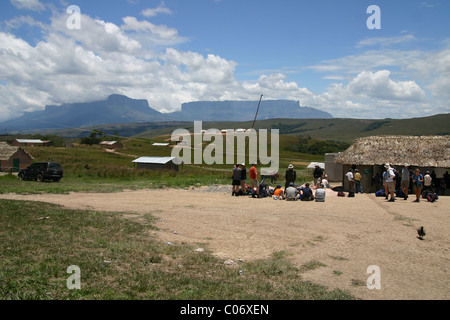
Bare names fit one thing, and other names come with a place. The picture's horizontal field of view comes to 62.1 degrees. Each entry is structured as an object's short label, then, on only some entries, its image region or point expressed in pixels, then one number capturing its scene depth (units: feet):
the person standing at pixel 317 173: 76.02
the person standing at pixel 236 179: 65.10
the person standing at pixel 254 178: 64.88
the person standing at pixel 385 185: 62.52
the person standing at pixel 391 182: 58.75
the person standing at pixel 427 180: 63.50
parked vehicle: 94.38
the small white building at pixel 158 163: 145.69
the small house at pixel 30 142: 364.48
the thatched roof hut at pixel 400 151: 76.79
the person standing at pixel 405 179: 59.48
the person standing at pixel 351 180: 69.99
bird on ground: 35.01
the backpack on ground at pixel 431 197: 60.54
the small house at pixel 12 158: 131.44
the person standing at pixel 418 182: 59.26
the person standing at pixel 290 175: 65.92
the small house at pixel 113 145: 326.67
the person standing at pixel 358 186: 75.92
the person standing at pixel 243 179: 65.87
